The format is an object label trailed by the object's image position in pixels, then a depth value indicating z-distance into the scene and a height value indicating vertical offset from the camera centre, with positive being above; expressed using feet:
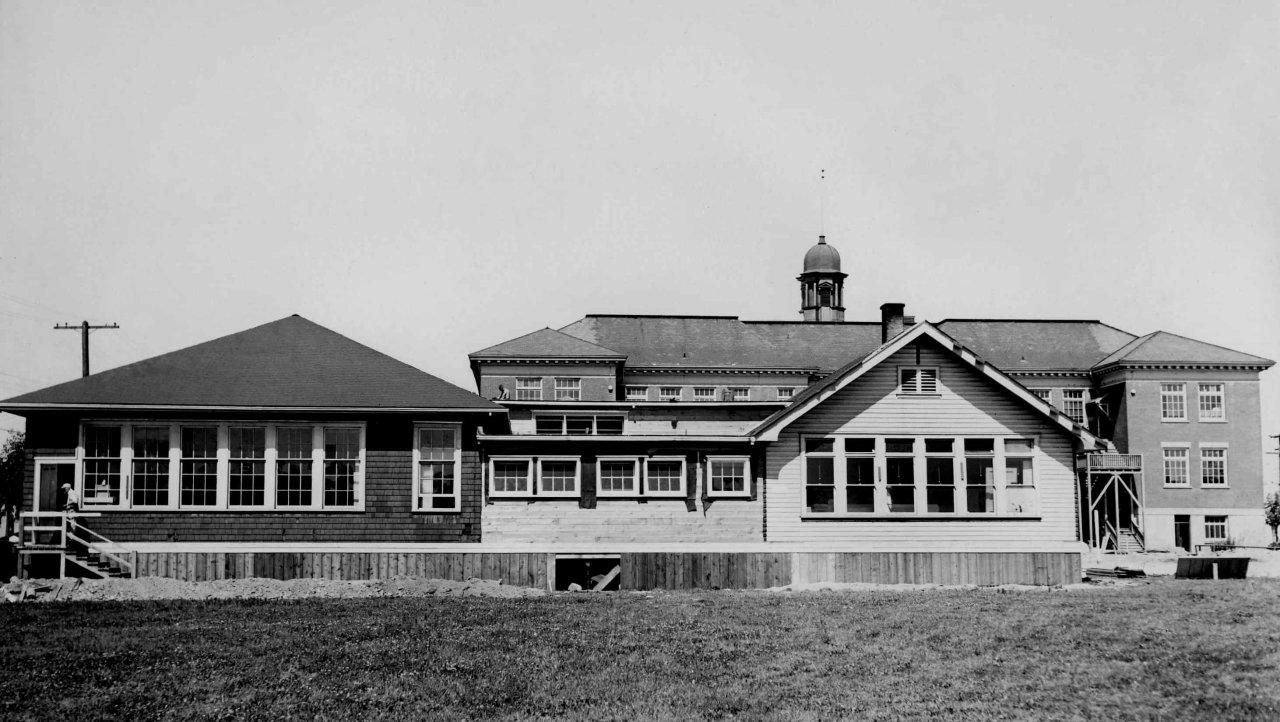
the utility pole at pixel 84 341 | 175.52 +18.88
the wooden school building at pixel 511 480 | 93.56 -0.50
